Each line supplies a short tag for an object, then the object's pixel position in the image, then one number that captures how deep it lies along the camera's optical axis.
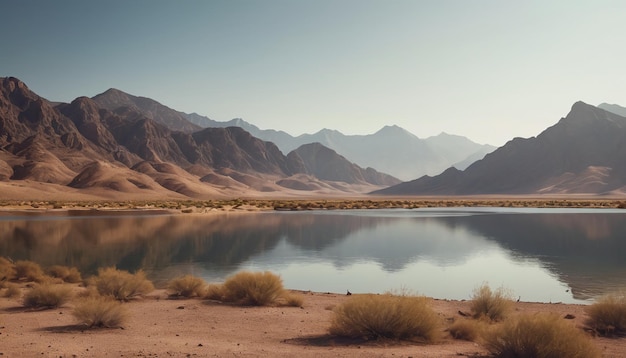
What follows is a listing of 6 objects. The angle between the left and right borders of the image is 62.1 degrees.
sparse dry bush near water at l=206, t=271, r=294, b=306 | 14.77
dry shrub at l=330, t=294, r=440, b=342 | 10.60
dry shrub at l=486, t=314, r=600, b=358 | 8.38
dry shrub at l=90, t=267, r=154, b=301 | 15.13
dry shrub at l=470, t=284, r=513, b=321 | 12.76
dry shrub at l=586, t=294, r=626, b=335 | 11.58
